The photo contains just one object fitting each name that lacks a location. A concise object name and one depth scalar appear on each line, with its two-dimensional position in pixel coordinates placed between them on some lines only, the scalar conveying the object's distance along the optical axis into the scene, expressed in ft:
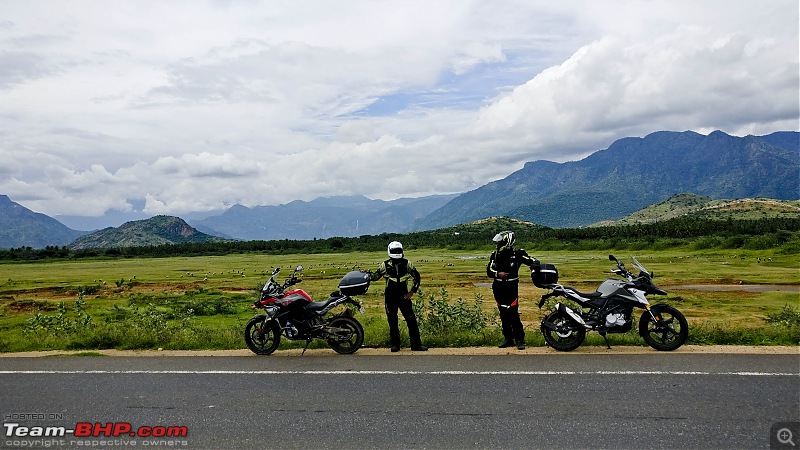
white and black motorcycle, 32.14
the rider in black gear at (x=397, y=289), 34.73
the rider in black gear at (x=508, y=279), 34.45
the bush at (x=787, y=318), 39.78
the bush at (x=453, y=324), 36.37
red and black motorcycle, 34.50
